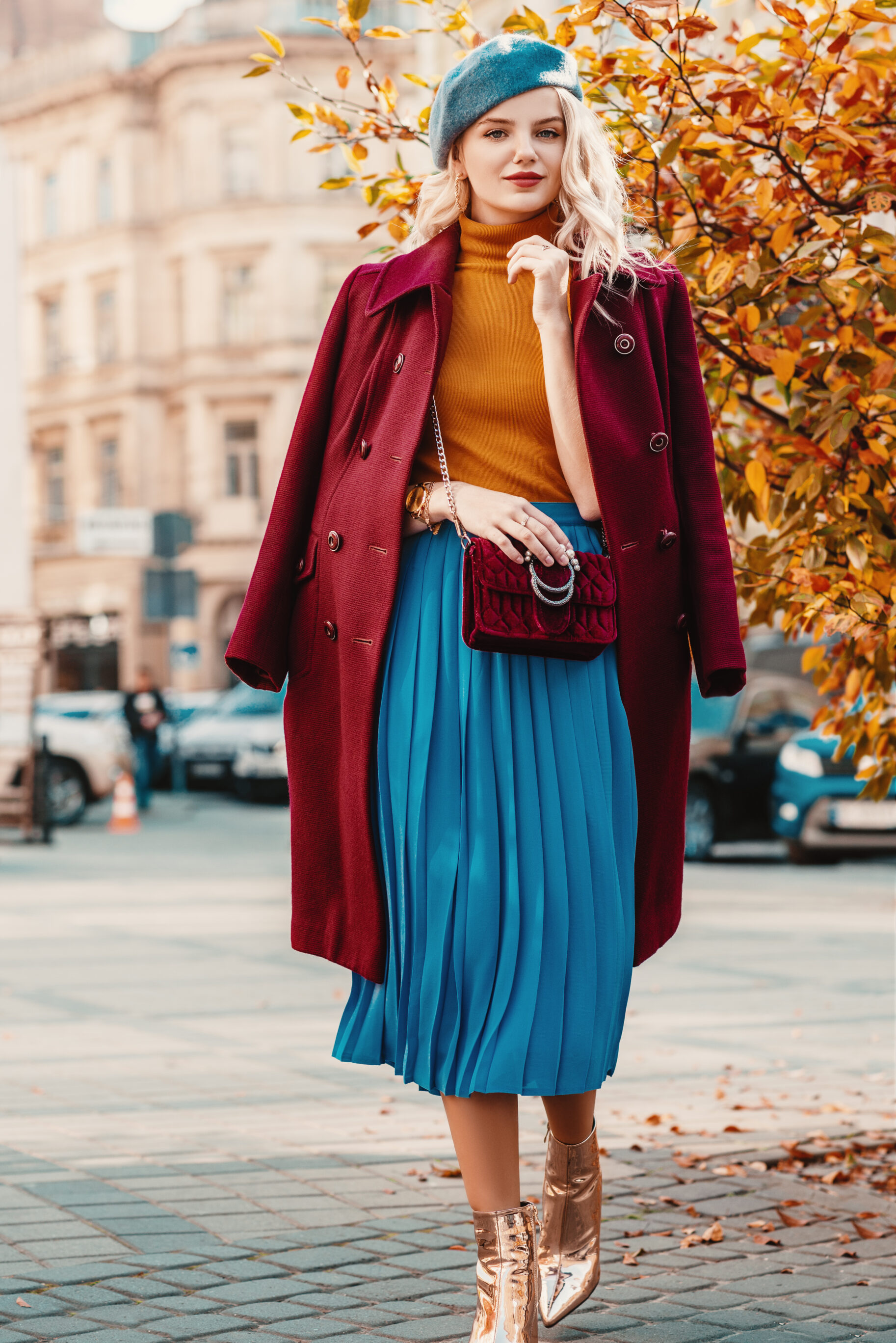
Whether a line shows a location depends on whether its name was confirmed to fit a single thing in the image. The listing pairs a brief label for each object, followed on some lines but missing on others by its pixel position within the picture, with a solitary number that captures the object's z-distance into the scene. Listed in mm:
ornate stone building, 70856
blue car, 22871
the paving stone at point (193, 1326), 5223
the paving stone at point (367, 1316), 5378
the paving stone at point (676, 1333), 5213
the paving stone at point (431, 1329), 5240
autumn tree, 6028
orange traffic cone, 30284
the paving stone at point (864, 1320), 5342
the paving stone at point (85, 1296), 5546
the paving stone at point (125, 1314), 5358
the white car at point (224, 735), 38567
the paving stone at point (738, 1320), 5352
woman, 4768
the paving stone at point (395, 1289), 5662
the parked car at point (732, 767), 24401
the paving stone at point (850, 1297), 5569
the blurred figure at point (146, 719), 36167
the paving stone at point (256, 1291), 5606
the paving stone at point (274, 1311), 5408
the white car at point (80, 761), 30785
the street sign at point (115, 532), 37064
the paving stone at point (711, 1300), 5560
